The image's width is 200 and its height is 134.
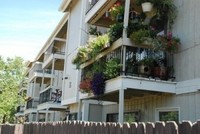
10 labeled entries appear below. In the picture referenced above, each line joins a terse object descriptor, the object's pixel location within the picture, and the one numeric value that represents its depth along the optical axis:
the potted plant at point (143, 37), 11.29
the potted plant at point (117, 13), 12.80
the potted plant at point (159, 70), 11.51
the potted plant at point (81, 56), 14.58
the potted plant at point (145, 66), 11.52
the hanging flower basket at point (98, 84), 12.48
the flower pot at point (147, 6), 12.05
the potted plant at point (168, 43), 11.21
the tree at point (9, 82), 39.91
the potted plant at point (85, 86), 13.39
